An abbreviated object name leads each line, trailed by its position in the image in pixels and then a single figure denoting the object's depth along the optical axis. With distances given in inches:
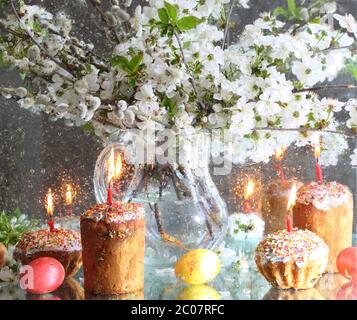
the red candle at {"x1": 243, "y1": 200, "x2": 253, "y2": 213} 46.0
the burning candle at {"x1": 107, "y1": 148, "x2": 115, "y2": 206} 38.0
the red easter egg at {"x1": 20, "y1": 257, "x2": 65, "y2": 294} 32.9
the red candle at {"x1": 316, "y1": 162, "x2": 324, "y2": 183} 37.6
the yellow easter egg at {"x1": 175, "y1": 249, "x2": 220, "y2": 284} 34.0
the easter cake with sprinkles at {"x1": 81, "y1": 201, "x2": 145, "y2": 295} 32.0
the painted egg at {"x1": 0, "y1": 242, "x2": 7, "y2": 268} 36.9
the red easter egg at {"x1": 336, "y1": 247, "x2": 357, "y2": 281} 34.4
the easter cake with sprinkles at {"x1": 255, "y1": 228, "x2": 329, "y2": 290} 32.4
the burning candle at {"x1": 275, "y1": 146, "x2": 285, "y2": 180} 43.0
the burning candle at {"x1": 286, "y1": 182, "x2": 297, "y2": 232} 36.1
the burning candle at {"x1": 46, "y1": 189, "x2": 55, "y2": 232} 35.9
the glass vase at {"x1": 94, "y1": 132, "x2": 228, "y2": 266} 36.3
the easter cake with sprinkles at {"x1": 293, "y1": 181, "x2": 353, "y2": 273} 36.0
